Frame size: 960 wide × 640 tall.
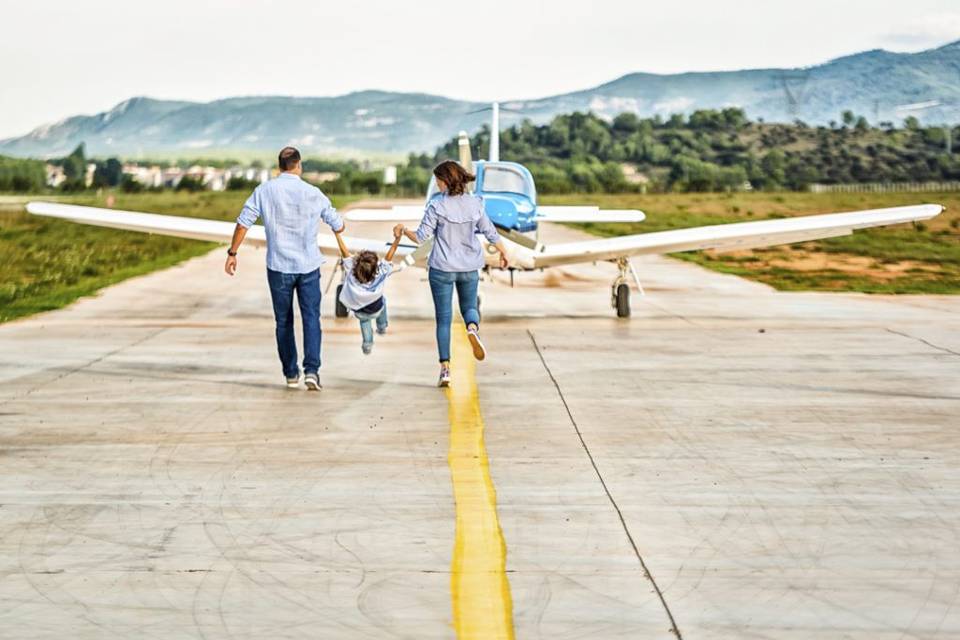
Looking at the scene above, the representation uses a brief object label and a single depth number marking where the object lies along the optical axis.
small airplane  18.47
